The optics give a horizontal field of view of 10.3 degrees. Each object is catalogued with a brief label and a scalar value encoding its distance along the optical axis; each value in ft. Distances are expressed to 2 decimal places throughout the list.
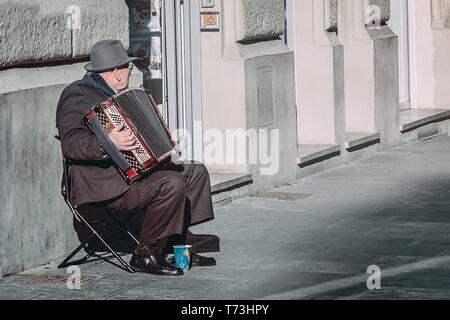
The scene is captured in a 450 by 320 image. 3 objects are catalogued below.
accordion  50.45
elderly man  51.22
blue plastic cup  52.17
